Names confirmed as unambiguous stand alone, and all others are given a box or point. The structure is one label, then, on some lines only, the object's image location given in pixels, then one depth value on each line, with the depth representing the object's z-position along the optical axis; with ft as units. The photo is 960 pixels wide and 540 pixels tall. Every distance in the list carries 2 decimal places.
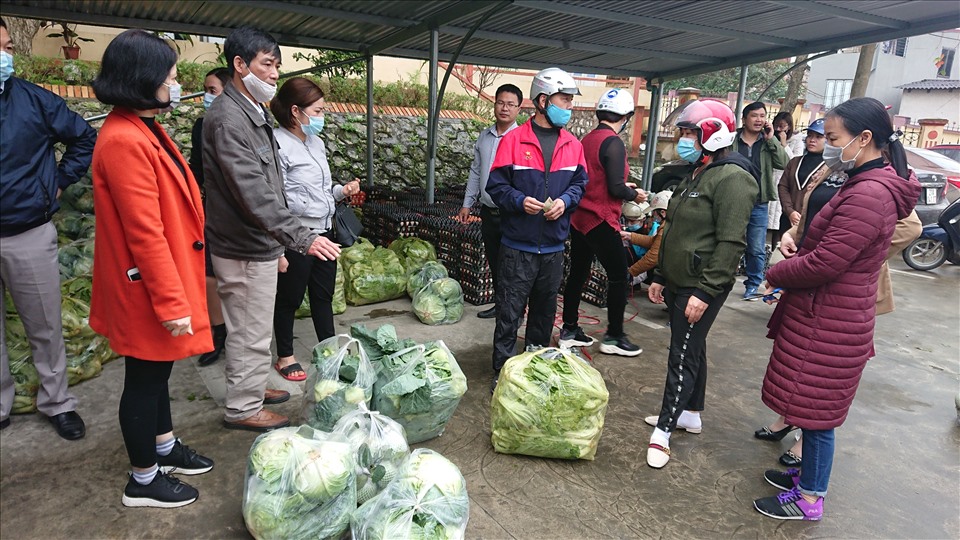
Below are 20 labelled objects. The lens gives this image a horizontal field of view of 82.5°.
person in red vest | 13.25
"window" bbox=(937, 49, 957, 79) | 88.75
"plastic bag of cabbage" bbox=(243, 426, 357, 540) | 6.56
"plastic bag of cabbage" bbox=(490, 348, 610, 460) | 9.21
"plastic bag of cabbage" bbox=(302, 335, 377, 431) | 8.59
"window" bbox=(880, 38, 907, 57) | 84.53
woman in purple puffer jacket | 7.51
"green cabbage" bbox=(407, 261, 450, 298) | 16.99
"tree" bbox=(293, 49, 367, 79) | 34.50
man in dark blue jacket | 8.59
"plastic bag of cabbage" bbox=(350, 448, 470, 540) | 6.49
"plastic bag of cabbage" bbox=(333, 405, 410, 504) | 7.34
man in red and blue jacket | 11.05
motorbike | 26.61
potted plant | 29.99
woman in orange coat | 6.55
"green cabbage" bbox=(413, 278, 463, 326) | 15.65
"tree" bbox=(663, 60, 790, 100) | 68.49
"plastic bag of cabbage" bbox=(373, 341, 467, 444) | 8.98
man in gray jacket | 8.23
